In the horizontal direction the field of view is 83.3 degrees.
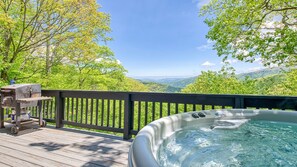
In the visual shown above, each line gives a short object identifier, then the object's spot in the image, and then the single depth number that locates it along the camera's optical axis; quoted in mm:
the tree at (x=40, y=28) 5051
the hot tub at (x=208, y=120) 1381
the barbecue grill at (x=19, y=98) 2932
